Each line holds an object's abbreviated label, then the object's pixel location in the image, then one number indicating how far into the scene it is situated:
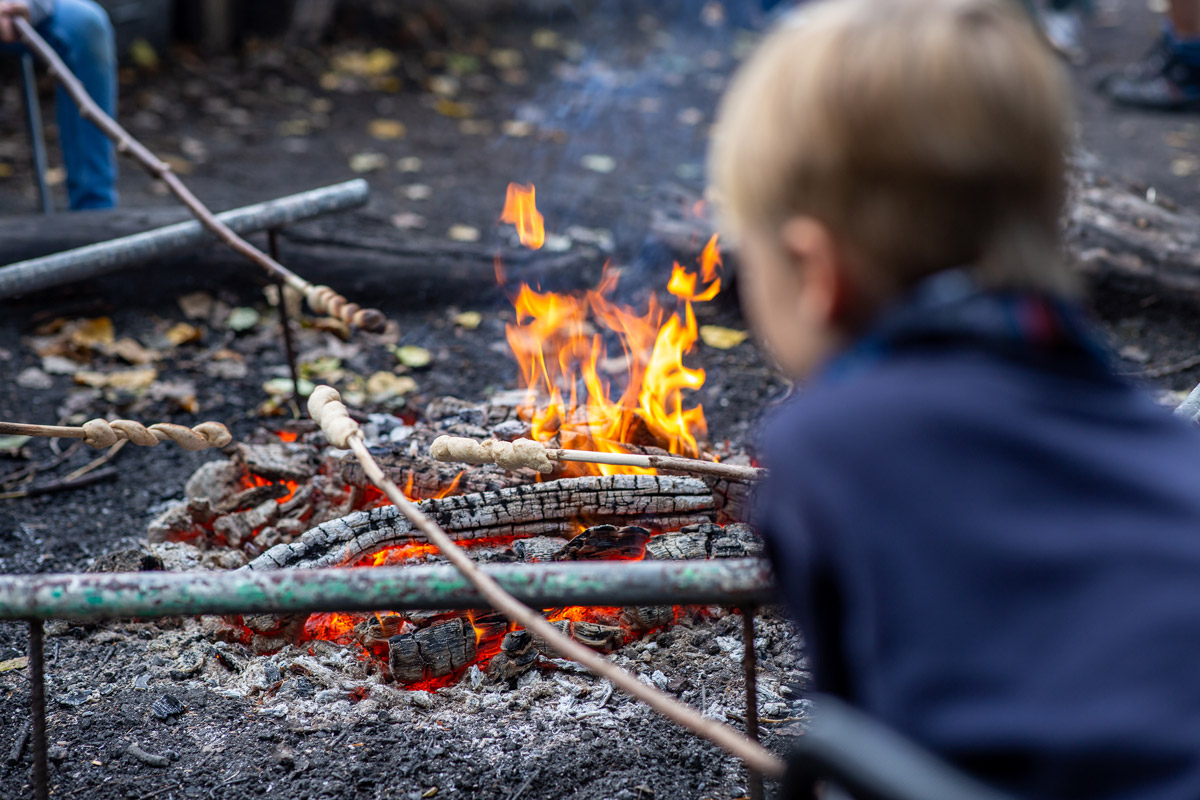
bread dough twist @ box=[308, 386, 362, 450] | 1.86
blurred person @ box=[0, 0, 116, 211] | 4.48
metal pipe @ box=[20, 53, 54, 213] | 4.21
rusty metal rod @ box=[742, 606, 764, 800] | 1.54
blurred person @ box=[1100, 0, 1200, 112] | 6.72
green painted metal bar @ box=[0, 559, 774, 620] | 1.37
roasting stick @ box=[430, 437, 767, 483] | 2.18
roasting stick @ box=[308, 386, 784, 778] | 1.20
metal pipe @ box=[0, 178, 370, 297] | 2.84
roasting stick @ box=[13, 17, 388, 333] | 2.46
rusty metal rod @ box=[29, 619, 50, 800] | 1.48
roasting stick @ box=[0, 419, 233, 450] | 2.19
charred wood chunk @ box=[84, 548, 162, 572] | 2.52
